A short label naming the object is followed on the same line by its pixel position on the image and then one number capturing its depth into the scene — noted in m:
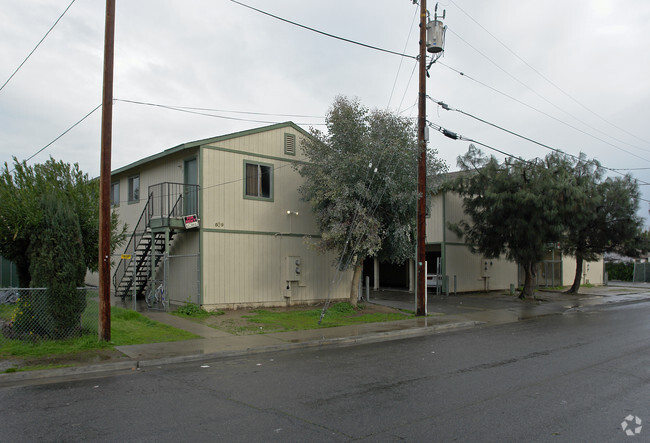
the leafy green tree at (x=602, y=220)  24.99
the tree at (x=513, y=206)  22.47
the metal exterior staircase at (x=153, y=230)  17.67
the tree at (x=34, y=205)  10.88
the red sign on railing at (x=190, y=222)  16.73
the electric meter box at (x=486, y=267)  28.55
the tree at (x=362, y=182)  16.45
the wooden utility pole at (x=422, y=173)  16.52
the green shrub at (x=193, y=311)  15.98
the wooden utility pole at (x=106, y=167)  10.66
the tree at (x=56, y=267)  10.81
